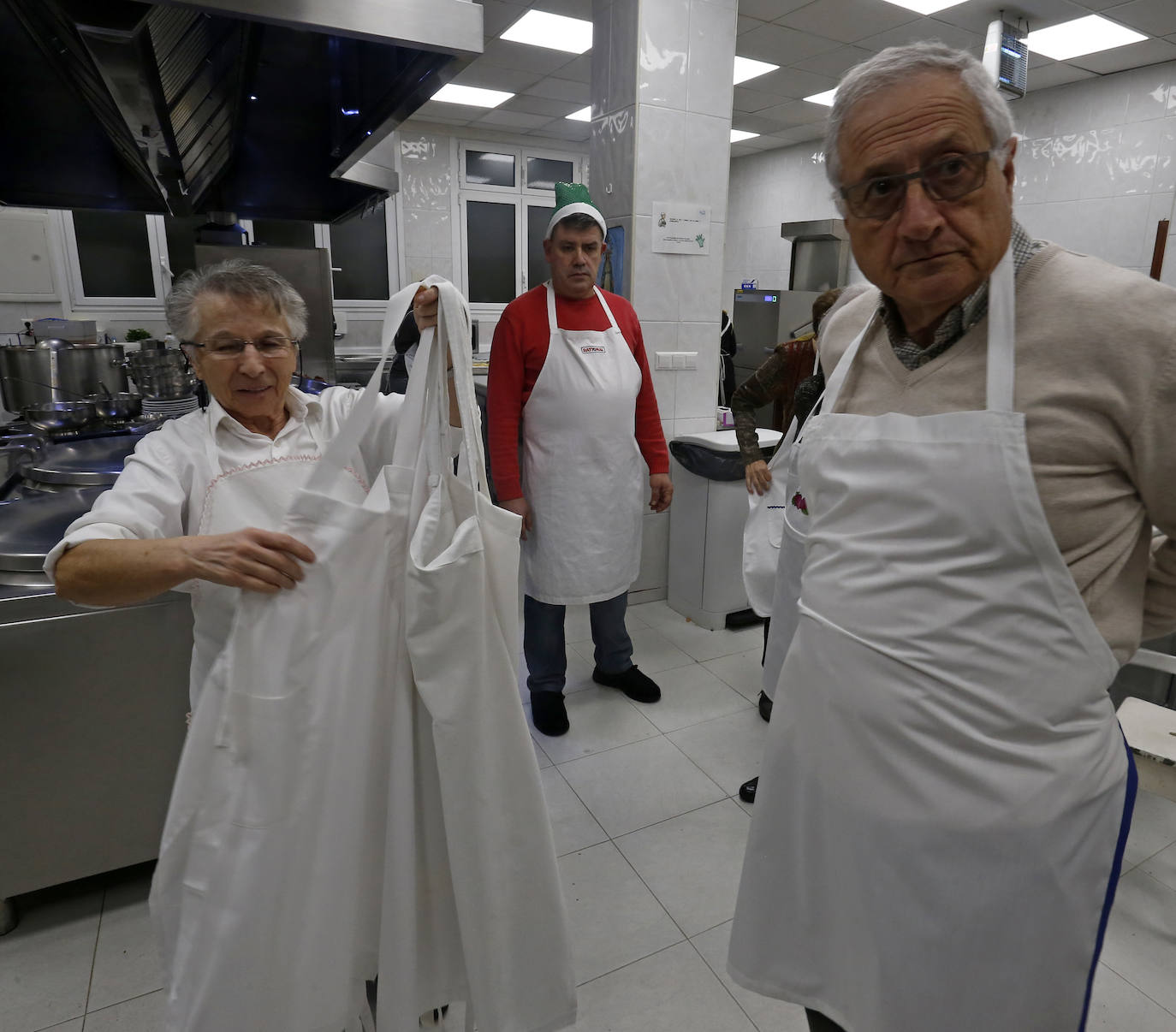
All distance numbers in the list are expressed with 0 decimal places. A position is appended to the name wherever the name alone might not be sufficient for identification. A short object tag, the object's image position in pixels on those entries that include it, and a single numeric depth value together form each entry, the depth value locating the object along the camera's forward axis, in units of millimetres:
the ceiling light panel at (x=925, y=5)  3854
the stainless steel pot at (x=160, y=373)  2980
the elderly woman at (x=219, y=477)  922
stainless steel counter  1472
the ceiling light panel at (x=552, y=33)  4082
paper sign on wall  3074
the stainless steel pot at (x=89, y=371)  2371
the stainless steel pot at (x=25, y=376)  2320
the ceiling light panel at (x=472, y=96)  5348
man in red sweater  2258
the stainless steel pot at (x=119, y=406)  2227
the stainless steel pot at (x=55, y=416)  2098
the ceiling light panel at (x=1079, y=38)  3955
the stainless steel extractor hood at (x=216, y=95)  1093
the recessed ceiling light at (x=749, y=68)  4832
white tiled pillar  2934
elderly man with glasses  775
